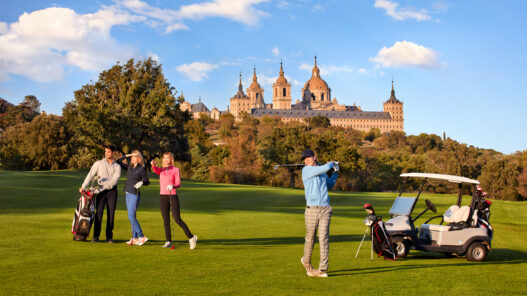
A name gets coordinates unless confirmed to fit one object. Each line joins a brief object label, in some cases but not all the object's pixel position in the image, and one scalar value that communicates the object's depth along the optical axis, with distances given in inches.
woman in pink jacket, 444.1
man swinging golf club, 358.6
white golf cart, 454.9
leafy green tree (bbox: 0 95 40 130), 4163.4
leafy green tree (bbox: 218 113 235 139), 6378.0
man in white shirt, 469.1
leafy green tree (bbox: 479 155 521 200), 2738.7
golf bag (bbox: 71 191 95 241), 469.7
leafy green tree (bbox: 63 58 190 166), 2087.8
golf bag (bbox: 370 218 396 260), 436.5
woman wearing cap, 463.2
